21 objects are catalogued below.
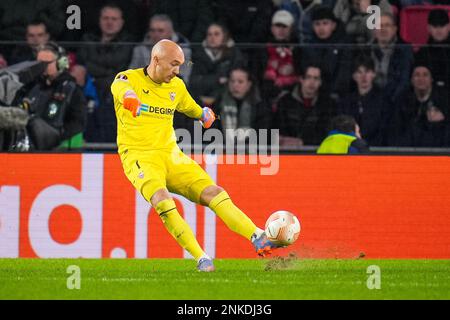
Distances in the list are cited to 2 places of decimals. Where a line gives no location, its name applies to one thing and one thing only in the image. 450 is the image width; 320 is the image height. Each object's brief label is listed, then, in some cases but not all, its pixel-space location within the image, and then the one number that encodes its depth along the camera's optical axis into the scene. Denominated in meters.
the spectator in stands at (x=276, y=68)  15.15
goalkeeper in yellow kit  11.32
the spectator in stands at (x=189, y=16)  16.73
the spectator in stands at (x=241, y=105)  14.98
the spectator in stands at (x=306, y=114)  14.97
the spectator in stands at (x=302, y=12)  16.62
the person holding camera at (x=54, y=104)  14.85
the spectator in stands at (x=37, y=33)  16.58
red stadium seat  16.47
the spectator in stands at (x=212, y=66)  15.06
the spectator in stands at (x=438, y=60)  15.08
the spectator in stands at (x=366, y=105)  14.94
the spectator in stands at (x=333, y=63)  15.07
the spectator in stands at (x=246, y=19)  16.78
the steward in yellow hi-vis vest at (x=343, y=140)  14.67
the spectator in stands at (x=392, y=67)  15.10
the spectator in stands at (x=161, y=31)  16.41
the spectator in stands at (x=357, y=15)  16.48
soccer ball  11.14
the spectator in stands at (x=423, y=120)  14.84
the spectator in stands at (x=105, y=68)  15.04
